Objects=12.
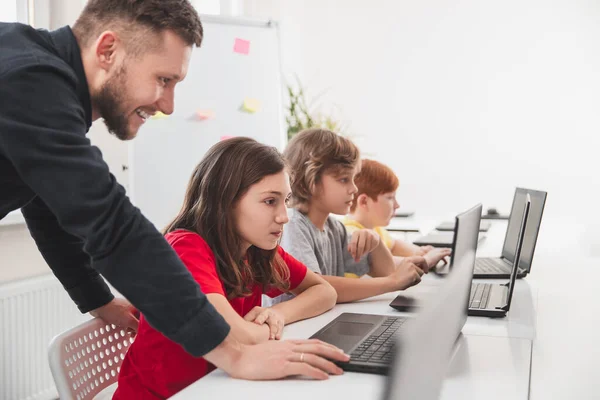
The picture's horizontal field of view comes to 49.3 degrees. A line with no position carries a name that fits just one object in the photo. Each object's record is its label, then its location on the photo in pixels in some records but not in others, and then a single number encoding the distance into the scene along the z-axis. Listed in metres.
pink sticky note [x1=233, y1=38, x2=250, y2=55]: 3.51
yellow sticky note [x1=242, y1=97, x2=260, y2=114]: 3.47
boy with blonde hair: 1.95
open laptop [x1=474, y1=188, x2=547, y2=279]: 2.14
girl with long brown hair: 1.33
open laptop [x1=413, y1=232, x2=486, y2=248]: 2.79
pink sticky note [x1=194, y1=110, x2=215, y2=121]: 3.32
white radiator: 2.45
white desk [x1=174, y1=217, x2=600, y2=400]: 1.08
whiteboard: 3.19
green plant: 4.55
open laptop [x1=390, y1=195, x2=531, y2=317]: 1.26
